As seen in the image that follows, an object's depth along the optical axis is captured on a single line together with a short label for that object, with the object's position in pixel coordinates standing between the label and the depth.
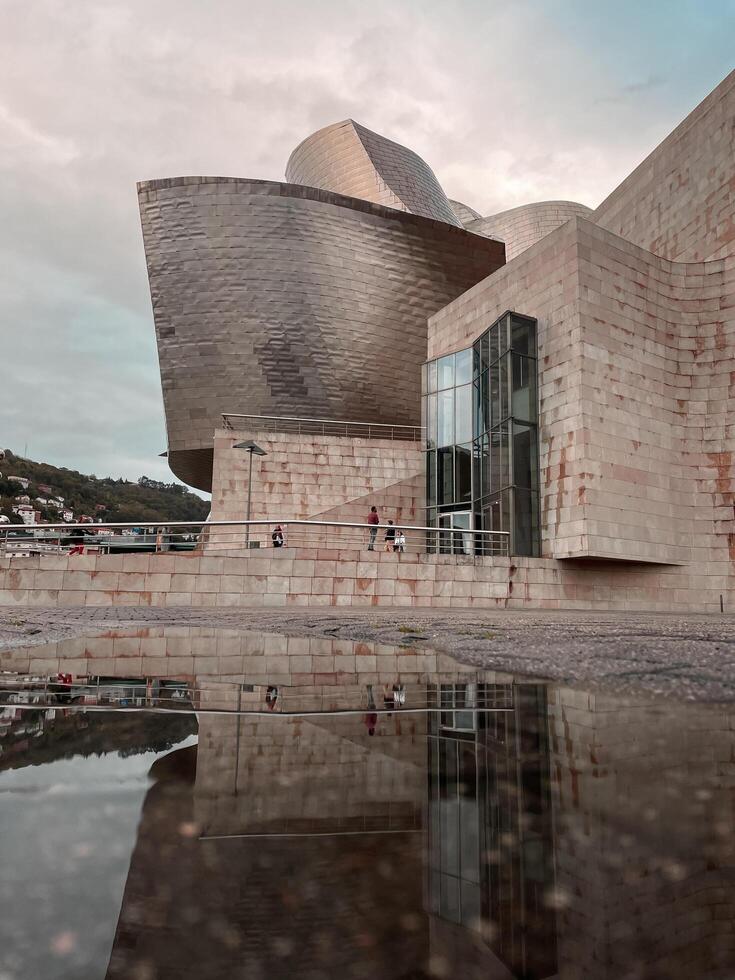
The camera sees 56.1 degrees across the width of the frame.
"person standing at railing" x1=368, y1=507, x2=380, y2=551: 16.65
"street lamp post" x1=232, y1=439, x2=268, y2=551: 18.98
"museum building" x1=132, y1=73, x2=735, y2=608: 16.12
